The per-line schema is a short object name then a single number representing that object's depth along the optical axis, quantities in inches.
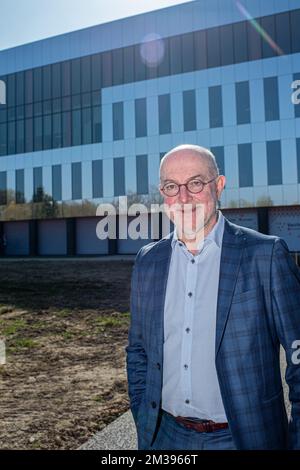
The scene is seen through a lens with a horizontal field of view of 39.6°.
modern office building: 1167.6
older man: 80.7
